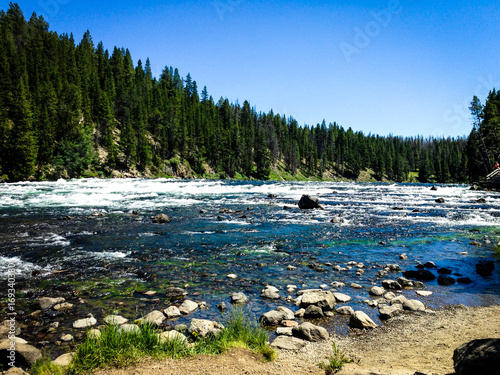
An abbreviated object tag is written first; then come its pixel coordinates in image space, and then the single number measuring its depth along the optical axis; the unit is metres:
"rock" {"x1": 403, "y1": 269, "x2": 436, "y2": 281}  9.40
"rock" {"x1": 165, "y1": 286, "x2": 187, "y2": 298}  7.92
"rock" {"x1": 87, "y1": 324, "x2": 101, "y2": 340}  4.58
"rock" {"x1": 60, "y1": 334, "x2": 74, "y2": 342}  5.62
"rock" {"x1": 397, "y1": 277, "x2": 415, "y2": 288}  8.79
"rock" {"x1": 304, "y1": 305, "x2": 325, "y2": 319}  6.69
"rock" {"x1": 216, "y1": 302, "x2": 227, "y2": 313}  7.09
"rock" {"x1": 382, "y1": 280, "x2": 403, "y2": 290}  8.62
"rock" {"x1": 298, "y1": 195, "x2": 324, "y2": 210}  27.78
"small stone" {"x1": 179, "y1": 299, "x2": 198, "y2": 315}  6.93
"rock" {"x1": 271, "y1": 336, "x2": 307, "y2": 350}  5.26
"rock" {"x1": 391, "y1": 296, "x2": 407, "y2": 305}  7.36
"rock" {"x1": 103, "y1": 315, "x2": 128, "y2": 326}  5.99
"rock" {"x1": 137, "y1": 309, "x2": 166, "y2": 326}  6.12
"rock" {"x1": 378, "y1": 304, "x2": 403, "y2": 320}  6.72
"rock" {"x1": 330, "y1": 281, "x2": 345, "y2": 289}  8.71
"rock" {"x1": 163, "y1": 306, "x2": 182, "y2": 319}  6.66
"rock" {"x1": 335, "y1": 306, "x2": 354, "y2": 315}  6.92
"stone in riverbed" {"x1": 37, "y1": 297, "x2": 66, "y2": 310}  6.95
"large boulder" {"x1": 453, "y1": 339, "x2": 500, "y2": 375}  3.19
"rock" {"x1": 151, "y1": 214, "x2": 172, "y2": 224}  19.40
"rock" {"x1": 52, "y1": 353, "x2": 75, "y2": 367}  4.31
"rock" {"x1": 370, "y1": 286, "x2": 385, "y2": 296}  8.12
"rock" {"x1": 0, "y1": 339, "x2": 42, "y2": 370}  4.50
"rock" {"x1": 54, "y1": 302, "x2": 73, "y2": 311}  6.88
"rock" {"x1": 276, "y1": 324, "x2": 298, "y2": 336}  5.89
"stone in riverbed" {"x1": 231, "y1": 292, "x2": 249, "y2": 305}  7.51
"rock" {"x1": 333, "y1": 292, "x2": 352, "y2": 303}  7.63
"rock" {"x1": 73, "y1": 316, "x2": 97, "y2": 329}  6.12
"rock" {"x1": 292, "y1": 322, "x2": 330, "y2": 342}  5.63
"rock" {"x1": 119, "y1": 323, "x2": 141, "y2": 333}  5.00
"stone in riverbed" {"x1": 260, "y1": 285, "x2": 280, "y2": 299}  7.90
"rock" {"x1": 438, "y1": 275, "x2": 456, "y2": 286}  8.98
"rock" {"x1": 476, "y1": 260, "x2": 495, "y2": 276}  9.76
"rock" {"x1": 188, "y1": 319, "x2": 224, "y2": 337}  5.55
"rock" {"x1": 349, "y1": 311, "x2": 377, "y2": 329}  6.19
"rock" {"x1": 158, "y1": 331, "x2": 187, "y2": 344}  4.83
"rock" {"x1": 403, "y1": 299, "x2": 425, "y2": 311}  7.12
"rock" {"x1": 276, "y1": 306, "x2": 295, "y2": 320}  6.64
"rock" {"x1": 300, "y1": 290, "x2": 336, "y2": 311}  7.09
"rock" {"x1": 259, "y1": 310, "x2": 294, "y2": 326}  6.39
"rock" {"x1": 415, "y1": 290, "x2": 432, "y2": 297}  8.09
